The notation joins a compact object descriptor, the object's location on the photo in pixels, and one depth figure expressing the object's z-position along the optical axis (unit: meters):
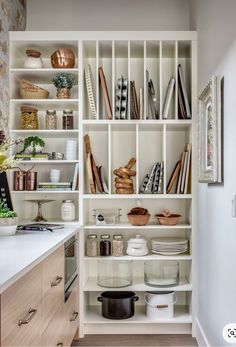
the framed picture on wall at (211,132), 2.37
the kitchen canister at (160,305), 3.27
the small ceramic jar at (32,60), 3.31
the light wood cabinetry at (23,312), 1.48
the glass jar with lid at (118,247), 3.32
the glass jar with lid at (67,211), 3.33
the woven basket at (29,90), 3.32
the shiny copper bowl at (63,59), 3.30
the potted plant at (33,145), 3.33
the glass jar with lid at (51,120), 3.38
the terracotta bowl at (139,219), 3.27
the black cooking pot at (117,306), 3.27
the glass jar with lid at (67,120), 3.37
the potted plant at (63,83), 3.32
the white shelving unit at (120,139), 3.27
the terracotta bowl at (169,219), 3.30
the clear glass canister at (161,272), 3.33
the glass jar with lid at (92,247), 3.33
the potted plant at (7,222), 2.60
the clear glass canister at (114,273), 3.33
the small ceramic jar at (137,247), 3.30
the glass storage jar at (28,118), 3.35
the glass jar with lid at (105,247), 3.33
